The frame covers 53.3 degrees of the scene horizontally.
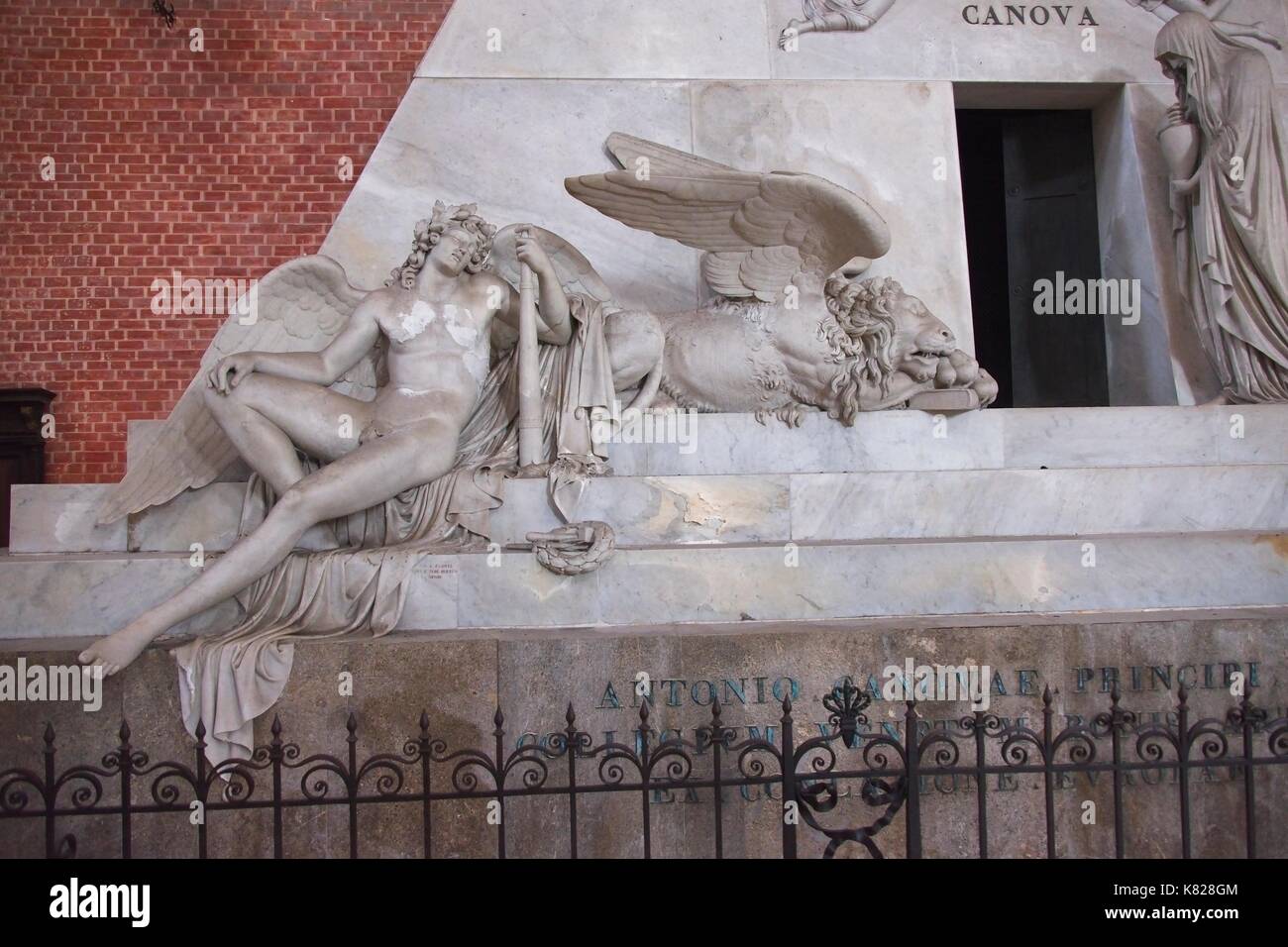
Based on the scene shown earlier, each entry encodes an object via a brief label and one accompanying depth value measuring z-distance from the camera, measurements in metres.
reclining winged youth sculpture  4.81
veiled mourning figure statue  6.44
